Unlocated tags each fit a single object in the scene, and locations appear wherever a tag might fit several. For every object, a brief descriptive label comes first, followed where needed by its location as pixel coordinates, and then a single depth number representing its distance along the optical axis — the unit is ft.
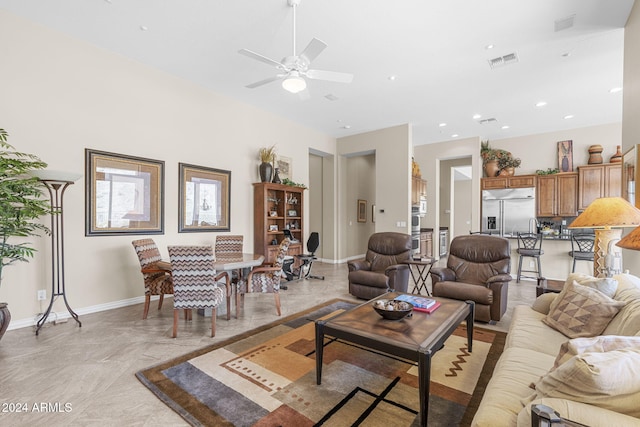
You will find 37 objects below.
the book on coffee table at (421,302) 8.59
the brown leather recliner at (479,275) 11.73
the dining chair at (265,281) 12.73
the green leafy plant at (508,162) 24.21
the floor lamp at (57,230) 10.71
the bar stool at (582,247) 17.52
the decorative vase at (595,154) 21.11
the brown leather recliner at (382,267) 14.20
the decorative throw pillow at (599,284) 7.45
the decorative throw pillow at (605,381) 3.51
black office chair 19.57
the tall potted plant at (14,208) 9.36
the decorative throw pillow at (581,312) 6.80
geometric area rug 6.36
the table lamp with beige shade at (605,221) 7.55
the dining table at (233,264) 11.35
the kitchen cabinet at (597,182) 20.52
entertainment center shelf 19.29
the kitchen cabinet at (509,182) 23.00
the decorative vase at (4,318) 9.35
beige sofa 3.51
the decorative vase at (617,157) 20.57
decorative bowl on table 7.61
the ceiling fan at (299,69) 9.68
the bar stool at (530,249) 18.63
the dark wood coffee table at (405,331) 6.01
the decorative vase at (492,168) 24.39
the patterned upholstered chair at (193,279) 10.11
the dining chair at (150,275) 12.14
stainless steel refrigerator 22.89
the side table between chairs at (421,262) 14.35
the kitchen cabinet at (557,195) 21.63
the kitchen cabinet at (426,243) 26.48
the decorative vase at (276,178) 20.13
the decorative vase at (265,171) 19.36
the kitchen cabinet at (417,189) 24.22
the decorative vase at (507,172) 23.94
